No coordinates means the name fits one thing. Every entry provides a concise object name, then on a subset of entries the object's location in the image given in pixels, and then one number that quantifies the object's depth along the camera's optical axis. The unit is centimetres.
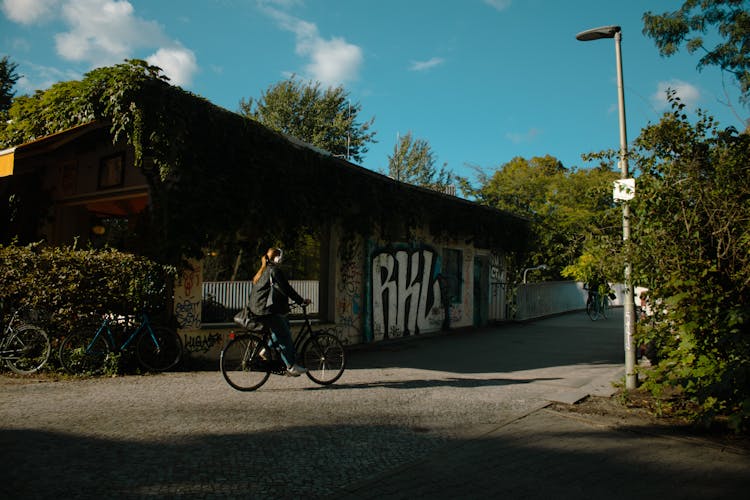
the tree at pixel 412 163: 4912
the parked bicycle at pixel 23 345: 732
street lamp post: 688
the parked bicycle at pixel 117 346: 735
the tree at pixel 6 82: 2233
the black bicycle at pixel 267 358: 668
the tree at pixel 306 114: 3528
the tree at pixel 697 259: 541
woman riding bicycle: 690
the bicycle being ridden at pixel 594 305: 1972
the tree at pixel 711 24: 1577
